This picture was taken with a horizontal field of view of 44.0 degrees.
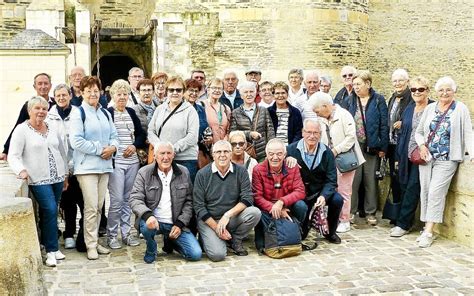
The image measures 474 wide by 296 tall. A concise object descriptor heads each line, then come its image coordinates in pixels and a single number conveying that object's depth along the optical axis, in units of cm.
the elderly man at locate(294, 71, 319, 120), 779
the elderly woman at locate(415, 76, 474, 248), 656
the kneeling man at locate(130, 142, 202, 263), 604
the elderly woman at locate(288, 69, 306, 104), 805
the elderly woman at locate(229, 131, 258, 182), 644
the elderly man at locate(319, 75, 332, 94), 840
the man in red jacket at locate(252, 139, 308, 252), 641
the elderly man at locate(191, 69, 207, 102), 783
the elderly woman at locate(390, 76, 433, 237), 702
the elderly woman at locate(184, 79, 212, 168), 700
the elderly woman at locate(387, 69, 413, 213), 755
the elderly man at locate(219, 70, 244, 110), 777
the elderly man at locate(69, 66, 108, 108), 723
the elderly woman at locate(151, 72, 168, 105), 745
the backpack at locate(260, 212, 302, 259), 619
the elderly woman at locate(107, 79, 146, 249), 650
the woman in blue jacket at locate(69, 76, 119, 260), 605
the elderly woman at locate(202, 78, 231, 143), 711
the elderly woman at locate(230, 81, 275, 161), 709
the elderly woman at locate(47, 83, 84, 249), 639
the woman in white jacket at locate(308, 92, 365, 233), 721
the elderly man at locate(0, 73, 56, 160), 637
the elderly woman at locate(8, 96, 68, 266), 567
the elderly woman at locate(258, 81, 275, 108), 746
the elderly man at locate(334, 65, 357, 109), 801
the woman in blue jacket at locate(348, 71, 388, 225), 757
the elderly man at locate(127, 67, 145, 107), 775
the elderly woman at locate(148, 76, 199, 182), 654
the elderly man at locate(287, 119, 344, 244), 681
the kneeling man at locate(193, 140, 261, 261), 614
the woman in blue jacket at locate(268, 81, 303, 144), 719
